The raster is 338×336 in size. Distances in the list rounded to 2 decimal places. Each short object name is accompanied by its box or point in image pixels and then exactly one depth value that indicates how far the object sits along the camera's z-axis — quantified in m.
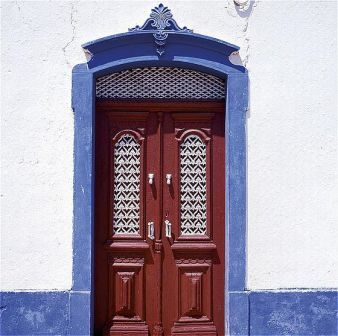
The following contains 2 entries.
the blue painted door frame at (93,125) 5.30
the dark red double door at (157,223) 5.54
